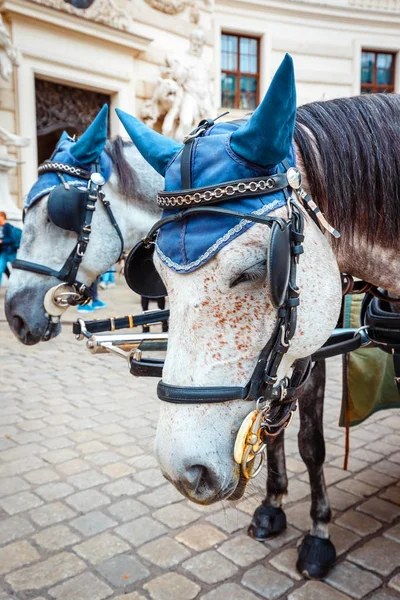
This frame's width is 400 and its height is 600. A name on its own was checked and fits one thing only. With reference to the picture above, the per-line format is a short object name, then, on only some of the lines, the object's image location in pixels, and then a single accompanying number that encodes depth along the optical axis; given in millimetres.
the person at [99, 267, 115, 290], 10547
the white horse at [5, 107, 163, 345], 2588
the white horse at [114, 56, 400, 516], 1096
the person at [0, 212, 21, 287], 8070
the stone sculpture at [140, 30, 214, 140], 12074
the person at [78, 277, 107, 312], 8055
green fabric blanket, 2539
